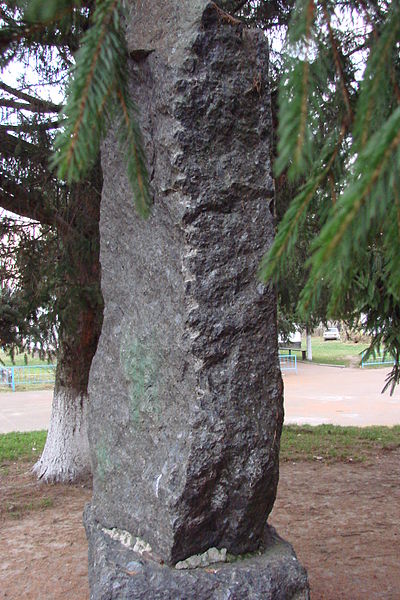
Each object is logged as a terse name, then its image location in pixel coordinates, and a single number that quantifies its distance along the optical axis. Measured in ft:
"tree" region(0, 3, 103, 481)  18.51
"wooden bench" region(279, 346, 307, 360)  81.41
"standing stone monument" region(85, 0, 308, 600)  8.12
